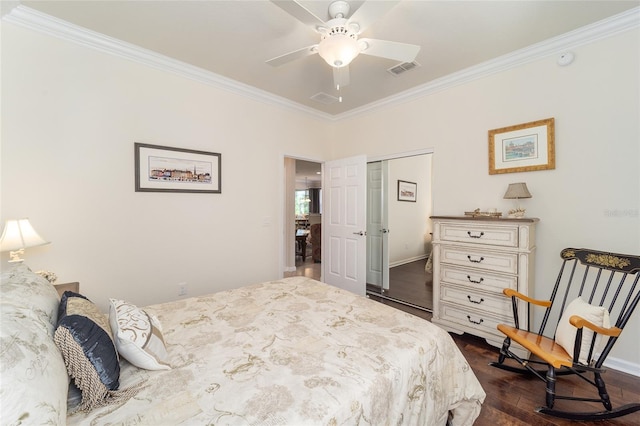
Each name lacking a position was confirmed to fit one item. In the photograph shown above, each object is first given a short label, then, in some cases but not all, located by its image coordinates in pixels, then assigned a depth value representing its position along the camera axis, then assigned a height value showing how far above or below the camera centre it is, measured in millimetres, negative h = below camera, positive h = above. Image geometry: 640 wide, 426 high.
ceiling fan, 1649 +1214
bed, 824 -670
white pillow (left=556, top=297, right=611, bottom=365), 1660 -768
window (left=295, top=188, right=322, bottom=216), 10898 +427
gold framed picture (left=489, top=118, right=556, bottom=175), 2463 +629
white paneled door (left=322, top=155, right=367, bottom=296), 3758 -190
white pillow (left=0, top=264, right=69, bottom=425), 644 -436
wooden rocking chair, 1639 -837
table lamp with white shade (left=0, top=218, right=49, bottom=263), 1794 -187
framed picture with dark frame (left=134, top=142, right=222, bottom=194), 2619 +446
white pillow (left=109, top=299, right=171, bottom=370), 1107 -551
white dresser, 2320 -563
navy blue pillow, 956 -502
